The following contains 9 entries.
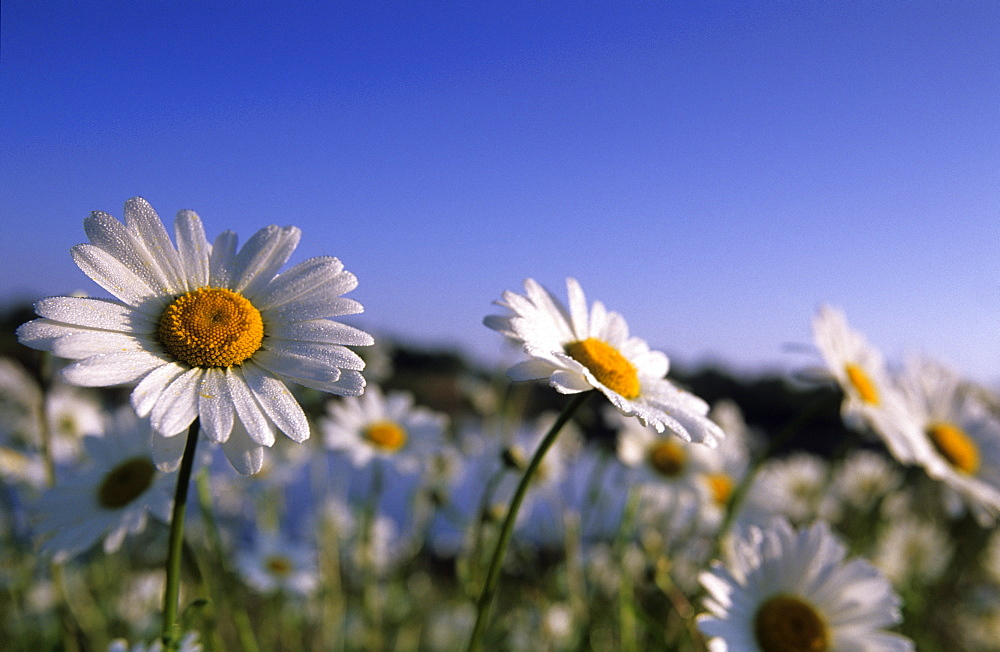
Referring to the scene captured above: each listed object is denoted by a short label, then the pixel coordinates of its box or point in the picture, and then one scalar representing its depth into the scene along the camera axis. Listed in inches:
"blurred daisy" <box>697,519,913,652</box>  7.0
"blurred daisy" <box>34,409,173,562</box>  6.7
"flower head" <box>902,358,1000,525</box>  9.7
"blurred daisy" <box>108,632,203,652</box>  5.7
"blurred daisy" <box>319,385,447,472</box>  11.2
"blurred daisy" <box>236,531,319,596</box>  11.4
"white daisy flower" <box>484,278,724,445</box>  5.6
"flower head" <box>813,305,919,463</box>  8.7
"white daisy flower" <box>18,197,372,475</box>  5.1
